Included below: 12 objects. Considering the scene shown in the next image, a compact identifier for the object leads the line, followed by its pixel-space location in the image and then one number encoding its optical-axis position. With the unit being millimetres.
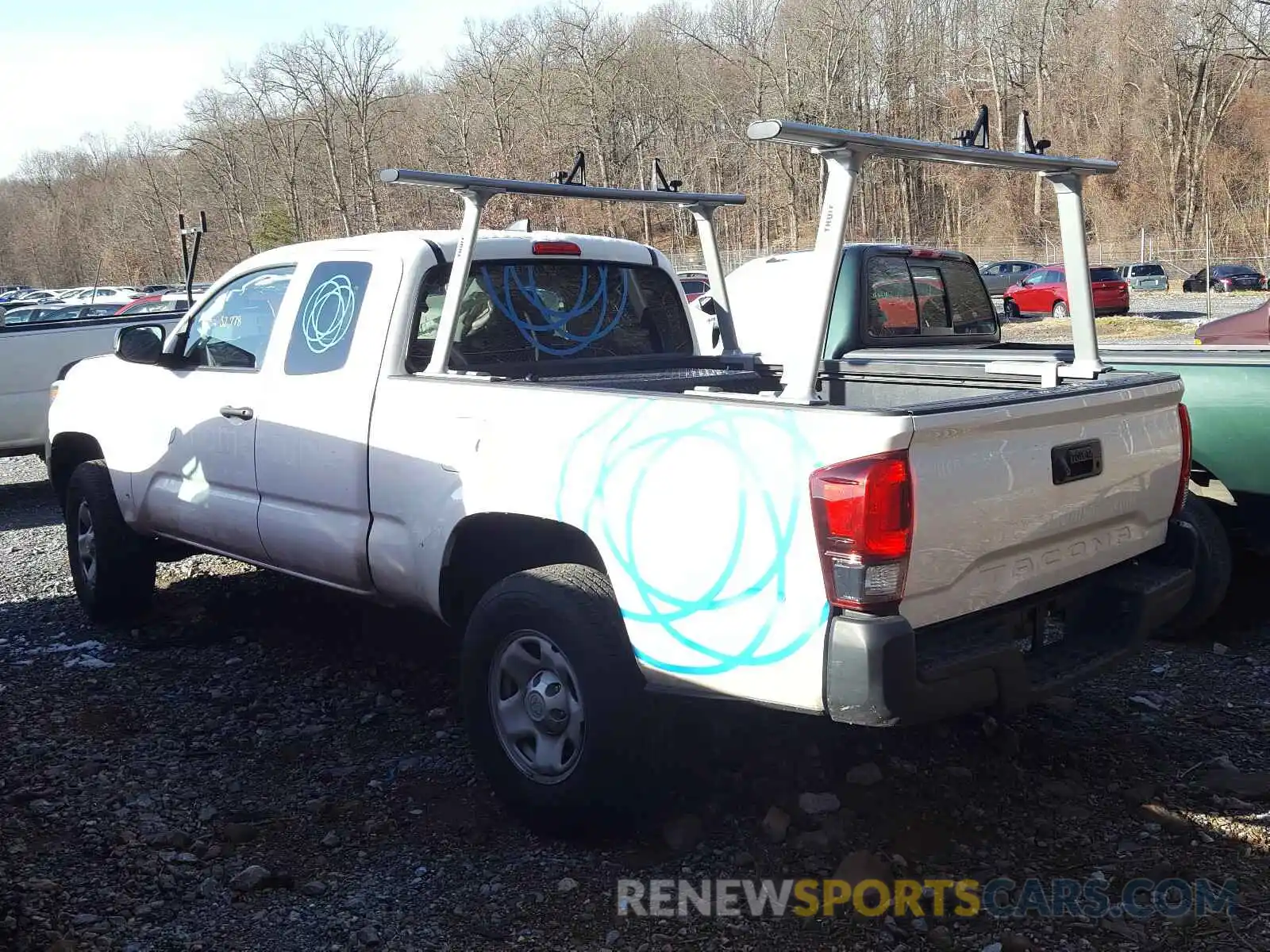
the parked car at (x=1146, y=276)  44625
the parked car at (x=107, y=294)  39753
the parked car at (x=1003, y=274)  40812
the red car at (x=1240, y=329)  10039
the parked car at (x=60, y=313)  18531
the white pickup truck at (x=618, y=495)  2936
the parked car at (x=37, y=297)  43894
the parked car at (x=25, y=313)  19281
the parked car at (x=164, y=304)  21359
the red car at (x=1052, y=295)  32750
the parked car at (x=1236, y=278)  42719
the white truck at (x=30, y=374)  10648
